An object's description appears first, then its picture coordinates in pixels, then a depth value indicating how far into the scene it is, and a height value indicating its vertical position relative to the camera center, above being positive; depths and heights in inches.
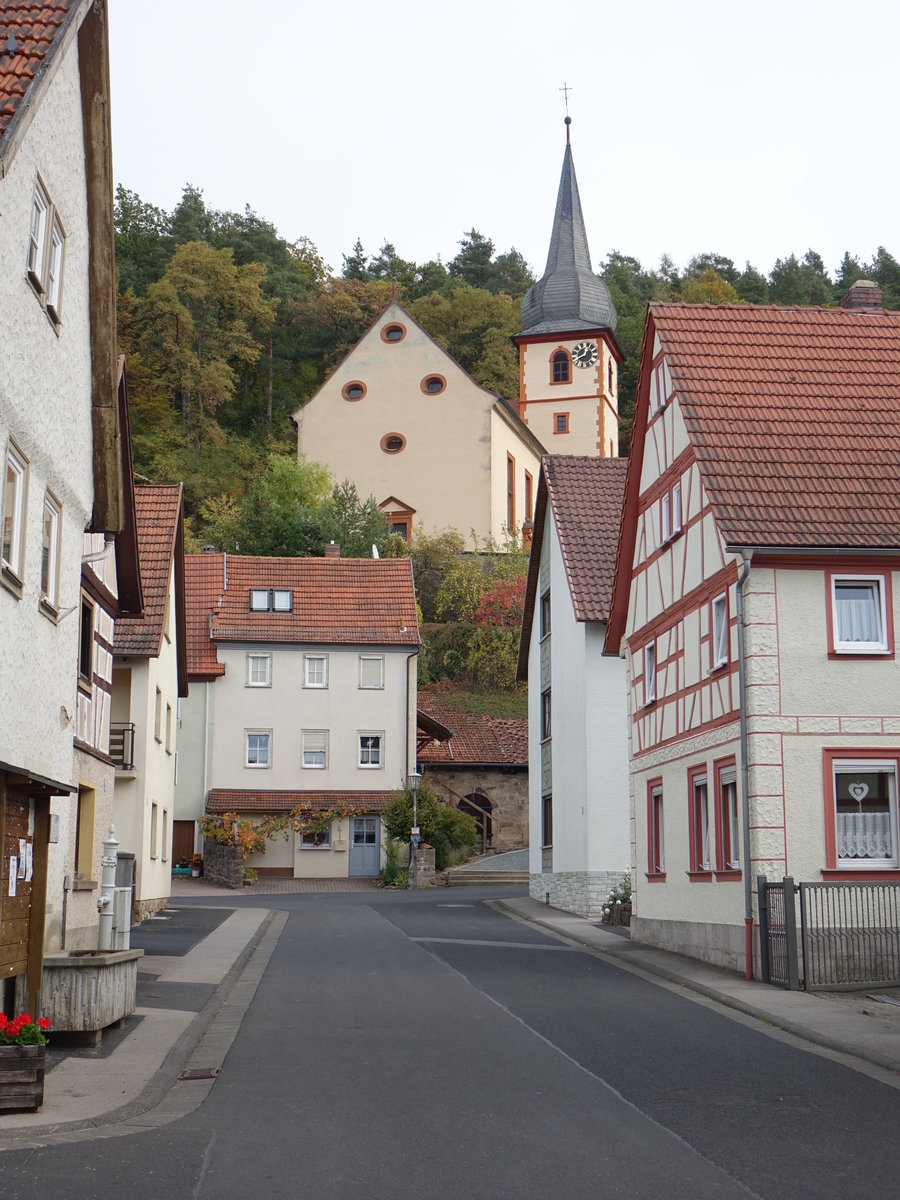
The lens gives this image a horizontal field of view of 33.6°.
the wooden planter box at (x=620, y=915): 1111.0 -49.2
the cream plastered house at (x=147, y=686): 1121.4 +123.7
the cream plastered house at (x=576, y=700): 1206.3 +125.6
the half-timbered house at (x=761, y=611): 745.0 +125.9
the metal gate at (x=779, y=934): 684.1 -39.7
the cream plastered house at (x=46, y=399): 475.2 +161.2
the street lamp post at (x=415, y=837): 1728.6 +12.8
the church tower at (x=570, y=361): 3152.1 +1033.4
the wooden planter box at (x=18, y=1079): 371.9 -56.7
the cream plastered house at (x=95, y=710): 792.9 +78.2
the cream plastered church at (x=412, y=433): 2679.6 +744.0
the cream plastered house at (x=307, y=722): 1876.2 +160.5
